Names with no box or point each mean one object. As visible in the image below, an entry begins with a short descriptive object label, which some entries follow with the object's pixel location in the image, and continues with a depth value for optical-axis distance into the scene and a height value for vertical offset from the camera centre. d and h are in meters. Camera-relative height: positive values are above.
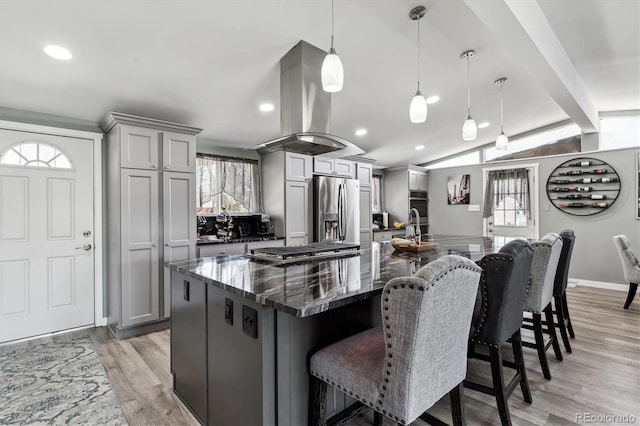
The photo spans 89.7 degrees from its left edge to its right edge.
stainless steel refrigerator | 4.68 +0.10
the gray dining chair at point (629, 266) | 3.74 -0.63
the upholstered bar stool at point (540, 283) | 2.23 -0.50
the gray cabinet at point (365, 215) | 5.56 +0.00
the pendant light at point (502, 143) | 3.37 +0.75
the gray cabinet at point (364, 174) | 5.53 +0.72
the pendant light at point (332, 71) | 1.86 +0.84
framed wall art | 6.47 +0.51
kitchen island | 1.30 -0.53
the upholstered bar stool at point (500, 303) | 1.64 -0.48
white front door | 3.02 -0.15
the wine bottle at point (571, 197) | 5.18 +0.26
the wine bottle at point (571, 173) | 5.18 +0.65
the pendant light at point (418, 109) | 2.29 +0.75
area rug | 1.94 -1.18
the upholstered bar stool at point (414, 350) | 1.07 -0.50
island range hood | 2.66 +0.97
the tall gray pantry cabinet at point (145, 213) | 3.13 +0.04
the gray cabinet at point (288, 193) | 4.40 +0.32
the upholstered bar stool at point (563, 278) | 2.71 -0.56
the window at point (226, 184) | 4.25 +0.44
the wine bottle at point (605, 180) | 4.88 +0.50
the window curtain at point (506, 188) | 5.74 +0.47
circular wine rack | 4.95 +0.42
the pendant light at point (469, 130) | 2.79 +0.73
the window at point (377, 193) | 6.75 +0.46
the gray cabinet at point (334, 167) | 4.84 +0.77
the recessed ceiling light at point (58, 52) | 2.28 +1.20
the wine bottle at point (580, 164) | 5.10 +0.79
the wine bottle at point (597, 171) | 4.96 +0.64
